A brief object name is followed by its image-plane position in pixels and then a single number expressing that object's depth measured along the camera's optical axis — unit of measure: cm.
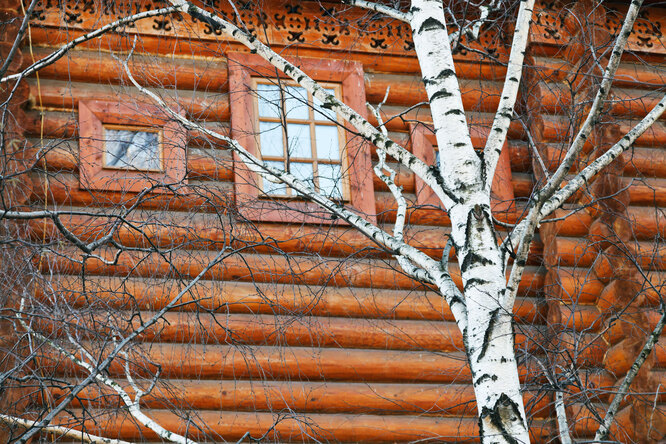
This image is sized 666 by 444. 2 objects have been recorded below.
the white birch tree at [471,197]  758
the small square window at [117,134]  1356
